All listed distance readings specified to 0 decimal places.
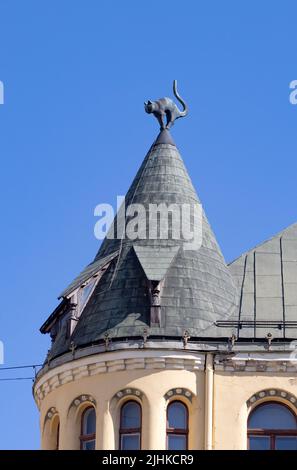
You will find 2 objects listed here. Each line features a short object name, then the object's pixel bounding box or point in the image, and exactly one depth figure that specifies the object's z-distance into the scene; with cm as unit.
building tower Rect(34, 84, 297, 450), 5441
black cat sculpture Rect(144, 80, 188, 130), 6019
